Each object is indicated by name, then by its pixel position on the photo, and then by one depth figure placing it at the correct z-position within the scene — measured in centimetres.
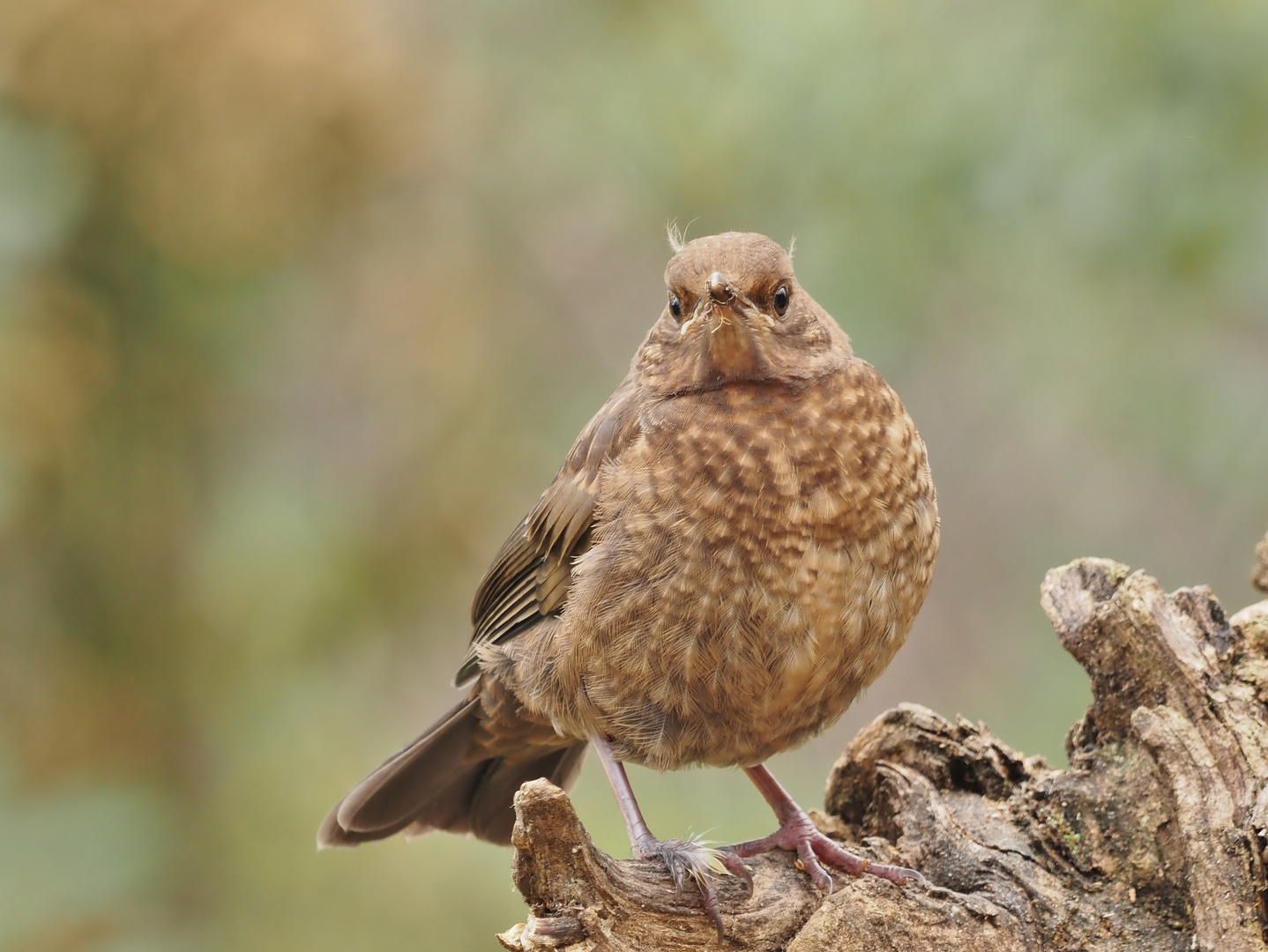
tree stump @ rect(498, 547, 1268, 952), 563
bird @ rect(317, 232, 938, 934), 620
